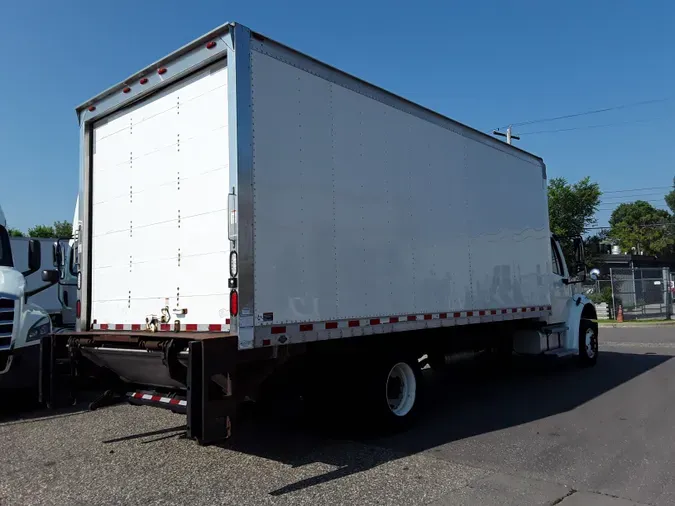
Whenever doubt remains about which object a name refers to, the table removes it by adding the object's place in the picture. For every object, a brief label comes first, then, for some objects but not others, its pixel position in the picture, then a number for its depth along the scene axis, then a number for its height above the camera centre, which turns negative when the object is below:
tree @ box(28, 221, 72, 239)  43.27 +6.60
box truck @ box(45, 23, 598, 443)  4.88 +0.70
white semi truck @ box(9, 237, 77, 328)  12.53 +0.73
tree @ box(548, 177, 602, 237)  32.56 +5.15
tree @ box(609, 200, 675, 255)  63.44 +6.35
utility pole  29.48 +8.54
